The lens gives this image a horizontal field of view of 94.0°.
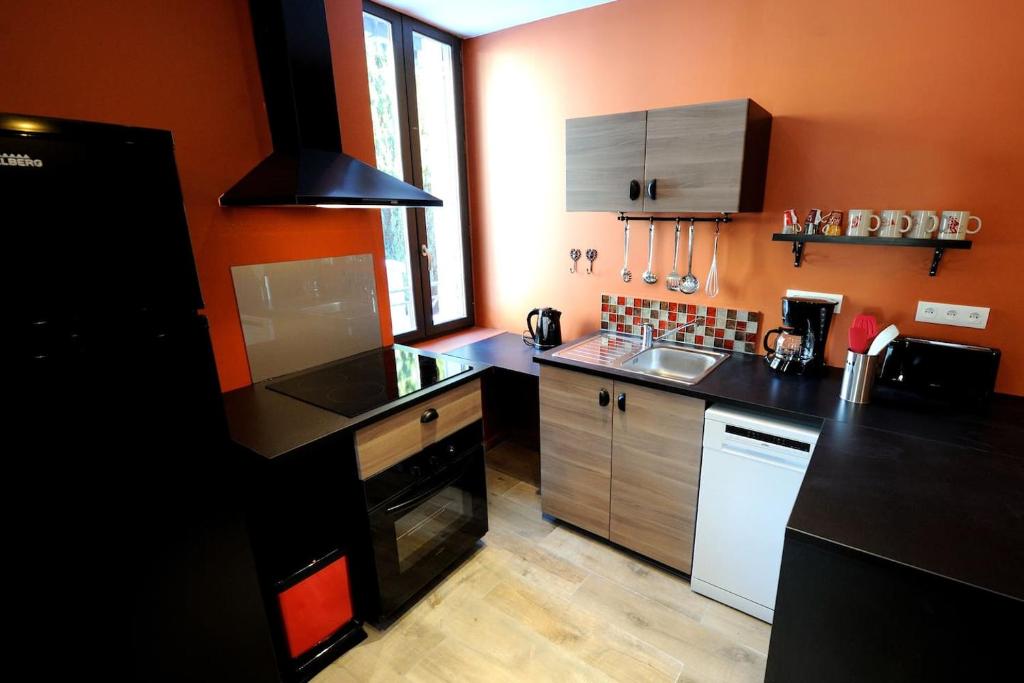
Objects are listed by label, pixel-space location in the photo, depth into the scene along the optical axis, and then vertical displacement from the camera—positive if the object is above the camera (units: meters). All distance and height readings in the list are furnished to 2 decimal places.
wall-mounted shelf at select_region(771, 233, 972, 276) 1.70 -0.11
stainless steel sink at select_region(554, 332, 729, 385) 2.29 -0.66
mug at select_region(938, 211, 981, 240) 1.71 -0.06
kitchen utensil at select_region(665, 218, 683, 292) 2.46 -0.31
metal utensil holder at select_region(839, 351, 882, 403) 1.70 -0.58
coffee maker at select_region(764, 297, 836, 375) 2.03 -0.52
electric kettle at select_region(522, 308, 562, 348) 2.81 -0.62
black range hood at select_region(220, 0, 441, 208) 1.61 +0.38
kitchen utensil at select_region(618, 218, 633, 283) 2.64 -0.25
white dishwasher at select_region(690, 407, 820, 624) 1.70 -1.05
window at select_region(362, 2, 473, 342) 2.63 +0.38
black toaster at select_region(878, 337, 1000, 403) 1.69 -0.57
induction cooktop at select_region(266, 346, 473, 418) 1.79 -0.63
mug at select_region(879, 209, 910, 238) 1.82 -0.04
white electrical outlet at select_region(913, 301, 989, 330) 1.79 -0.39
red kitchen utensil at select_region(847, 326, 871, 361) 1.67 -0.44
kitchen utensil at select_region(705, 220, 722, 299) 2.35 -0.31
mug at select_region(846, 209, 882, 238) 1.89 -0.04
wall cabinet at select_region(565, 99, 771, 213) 1.88 +0.24
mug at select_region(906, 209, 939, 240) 1.77 -0.05
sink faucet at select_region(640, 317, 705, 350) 2.46 -0.58
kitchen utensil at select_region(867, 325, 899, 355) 1.66 -0.43
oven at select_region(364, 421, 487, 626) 1.77 -1.17
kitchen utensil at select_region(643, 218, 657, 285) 2.54 -0.27
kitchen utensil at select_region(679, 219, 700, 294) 2.40 -0.32
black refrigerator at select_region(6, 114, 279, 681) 0.95 -0.38
